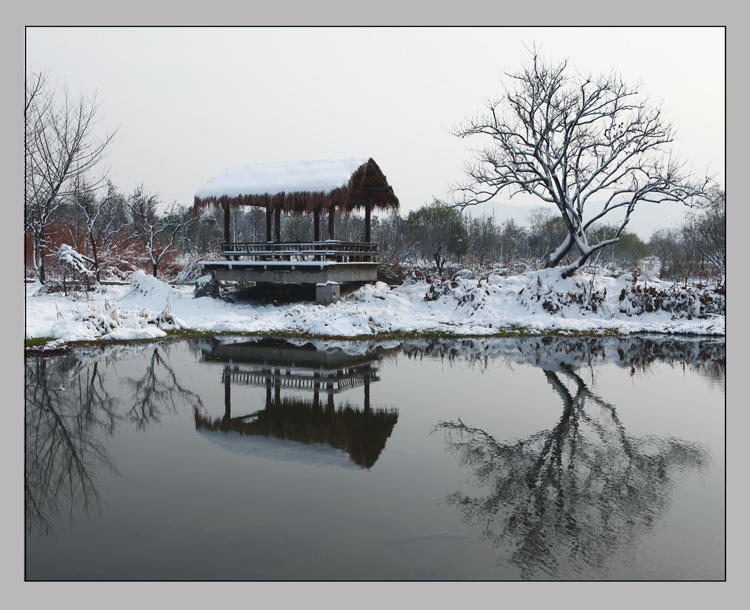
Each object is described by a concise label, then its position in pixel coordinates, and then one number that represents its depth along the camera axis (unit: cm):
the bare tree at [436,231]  4497
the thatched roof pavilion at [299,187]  2042
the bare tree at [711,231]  3086
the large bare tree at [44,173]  2322
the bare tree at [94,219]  2566
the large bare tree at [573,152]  2172
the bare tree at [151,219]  2853
